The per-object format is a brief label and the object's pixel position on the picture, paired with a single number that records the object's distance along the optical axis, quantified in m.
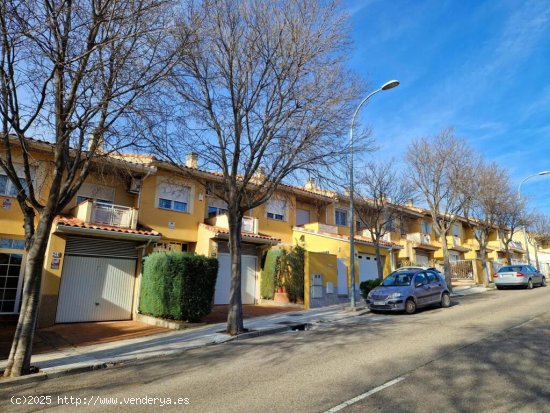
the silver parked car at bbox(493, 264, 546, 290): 23.64
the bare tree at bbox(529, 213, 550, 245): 44.91
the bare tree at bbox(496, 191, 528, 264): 28.84
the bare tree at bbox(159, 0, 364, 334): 11.36
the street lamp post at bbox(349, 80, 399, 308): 15.05
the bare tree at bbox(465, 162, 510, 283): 24.82
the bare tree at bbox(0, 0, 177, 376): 7.20
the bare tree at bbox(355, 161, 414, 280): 19.52
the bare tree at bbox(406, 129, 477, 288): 21.55
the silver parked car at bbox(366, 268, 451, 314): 13.93
